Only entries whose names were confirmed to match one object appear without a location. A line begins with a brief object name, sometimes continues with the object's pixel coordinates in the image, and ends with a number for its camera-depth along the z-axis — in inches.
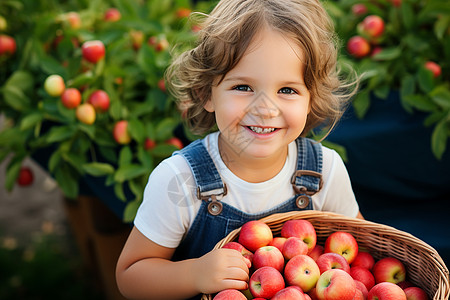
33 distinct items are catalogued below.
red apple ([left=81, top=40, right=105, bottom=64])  65.5
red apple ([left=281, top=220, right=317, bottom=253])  43.9
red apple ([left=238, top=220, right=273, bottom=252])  42.3
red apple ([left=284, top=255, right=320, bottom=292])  40.4
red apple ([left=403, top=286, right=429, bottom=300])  41.6
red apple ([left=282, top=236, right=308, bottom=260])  42.2
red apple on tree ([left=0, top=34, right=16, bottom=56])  71.5
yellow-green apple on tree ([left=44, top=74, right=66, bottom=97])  62.7
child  39.2
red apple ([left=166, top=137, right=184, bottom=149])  64.5
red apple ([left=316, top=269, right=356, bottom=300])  38.2
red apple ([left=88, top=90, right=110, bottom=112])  63.8
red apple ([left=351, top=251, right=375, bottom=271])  46.0
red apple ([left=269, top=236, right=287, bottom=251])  44.3
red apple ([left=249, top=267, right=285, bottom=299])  38.8
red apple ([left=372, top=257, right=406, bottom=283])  44.3
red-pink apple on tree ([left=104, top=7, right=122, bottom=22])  77.7
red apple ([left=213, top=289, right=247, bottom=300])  36.7
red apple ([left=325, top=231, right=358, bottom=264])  44.4
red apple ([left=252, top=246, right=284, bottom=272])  41.7
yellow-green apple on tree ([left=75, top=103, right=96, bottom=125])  62.3
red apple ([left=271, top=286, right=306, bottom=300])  37.2
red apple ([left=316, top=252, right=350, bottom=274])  42.4
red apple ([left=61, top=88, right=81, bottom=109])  62.1
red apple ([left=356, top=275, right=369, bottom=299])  41.8
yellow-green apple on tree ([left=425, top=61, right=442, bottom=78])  69.1
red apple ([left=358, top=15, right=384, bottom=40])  76.2
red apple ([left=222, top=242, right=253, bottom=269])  41.4
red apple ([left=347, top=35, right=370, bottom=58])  77.1
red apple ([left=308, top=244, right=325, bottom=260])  46.7
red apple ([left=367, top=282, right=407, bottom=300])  39.4
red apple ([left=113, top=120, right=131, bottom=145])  63.6
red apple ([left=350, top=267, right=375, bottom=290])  43.8
